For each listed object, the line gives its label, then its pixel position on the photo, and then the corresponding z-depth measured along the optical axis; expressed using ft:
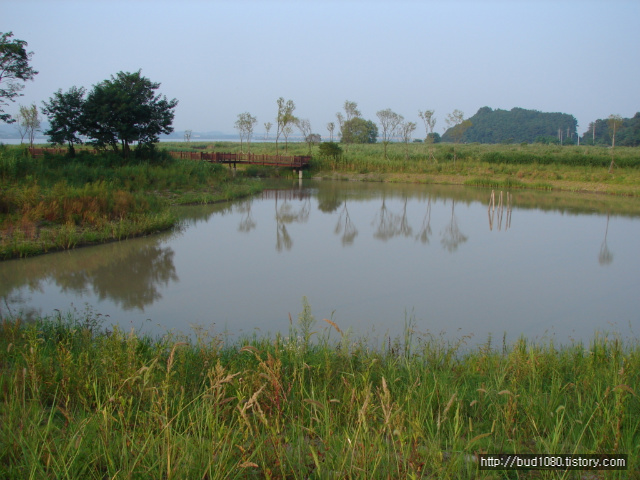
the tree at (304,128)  126.11
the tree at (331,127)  139.54
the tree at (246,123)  128.67
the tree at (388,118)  120.47
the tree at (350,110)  132.87
